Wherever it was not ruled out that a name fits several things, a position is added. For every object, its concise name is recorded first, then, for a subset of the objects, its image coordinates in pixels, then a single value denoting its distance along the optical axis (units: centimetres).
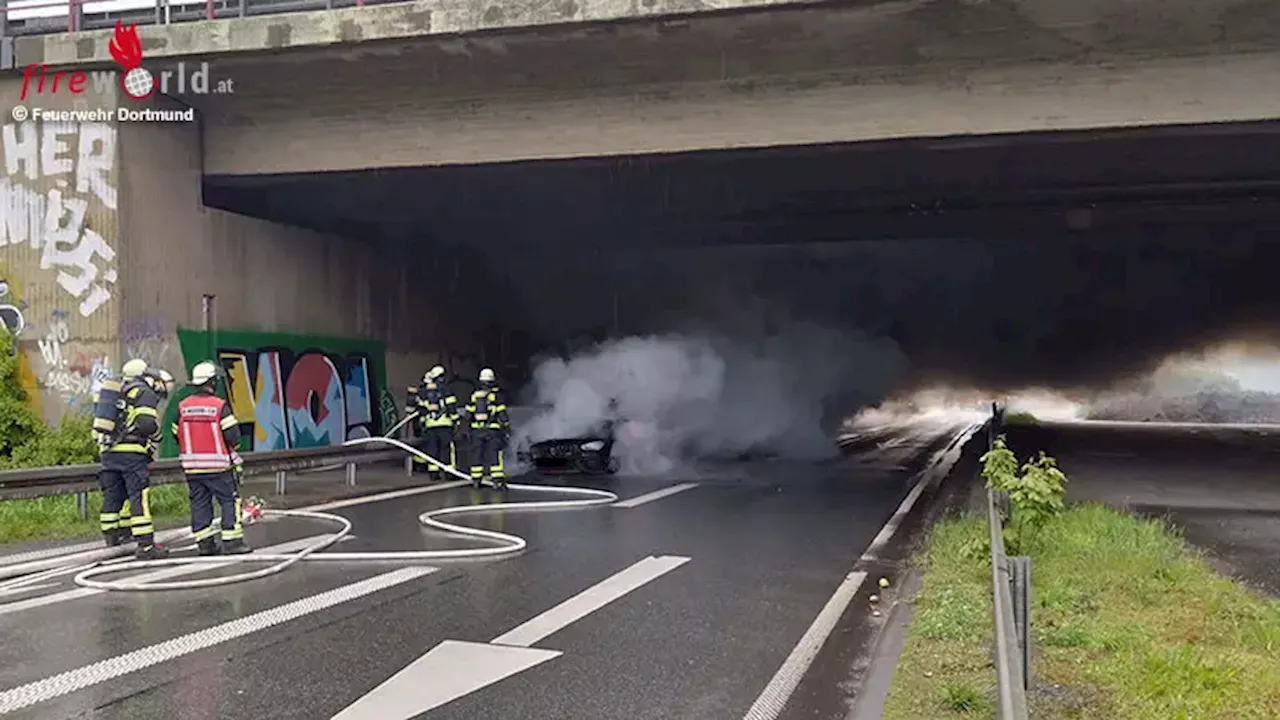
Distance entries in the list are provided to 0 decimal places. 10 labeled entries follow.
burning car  1873
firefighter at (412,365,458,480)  1791
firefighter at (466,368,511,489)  1614
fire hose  825
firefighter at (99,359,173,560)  953
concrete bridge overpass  1309
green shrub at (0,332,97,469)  1438
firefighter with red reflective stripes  963
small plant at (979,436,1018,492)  924
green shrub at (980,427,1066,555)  887
